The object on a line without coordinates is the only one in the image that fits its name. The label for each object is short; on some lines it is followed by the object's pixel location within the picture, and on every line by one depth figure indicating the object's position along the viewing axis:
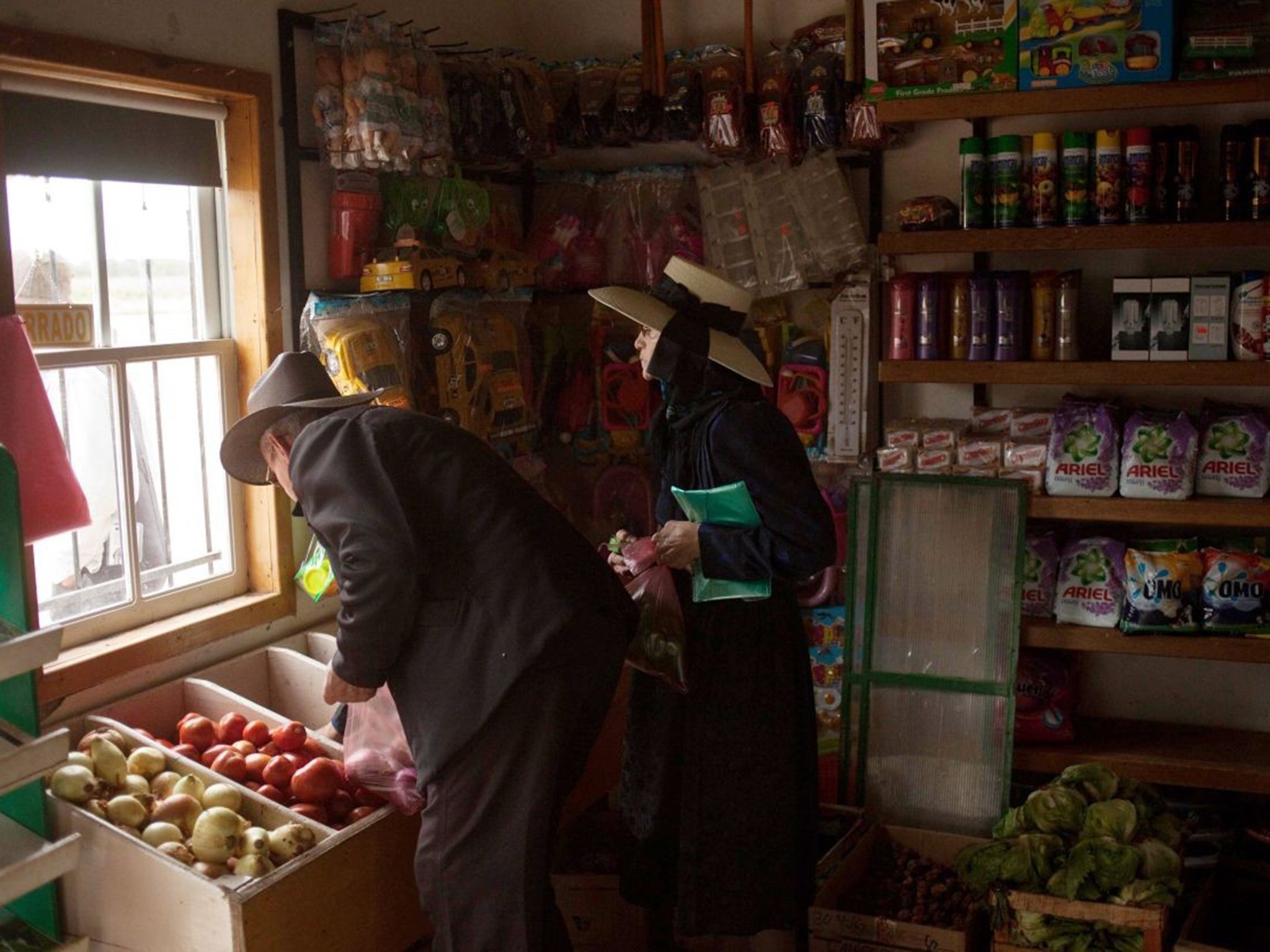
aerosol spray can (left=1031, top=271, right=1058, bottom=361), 3.75
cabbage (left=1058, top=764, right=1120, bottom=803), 3.23
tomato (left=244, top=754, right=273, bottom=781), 2.84
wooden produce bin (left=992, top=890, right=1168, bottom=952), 2.93
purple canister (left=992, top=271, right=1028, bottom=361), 3.75
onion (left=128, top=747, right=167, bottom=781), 2.71
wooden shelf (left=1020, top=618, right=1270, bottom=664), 3.58
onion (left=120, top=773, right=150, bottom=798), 2.63
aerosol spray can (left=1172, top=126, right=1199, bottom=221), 3.56
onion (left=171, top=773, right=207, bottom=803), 2.67
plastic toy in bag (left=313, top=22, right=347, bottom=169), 3.49
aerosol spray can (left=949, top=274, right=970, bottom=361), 3.82
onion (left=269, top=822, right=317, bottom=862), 2.55
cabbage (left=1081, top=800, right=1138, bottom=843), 3.08
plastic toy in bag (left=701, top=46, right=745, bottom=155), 4.12
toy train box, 3.44
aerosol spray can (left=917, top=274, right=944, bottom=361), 3.84
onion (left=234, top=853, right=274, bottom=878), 2.47
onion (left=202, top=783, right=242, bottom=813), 2.65
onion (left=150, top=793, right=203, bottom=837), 2.58
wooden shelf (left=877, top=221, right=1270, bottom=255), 3.48
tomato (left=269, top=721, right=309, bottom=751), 2.96
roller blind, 2.85
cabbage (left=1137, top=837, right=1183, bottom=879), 3.03
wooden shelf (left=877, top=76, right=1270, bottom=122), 3.40
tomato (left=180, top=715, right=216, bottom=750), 2.97
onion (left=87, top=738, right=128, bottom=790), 2.64
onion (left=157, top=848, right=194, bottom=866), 2.46
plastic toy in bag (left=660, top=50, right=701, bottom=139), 4.21
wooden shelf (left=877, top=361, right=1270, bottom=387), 3.50
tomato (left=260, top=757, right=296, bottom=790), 2.82
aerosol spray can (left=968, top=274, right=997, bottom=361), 3.77
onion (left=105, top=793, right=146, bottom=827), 2.53
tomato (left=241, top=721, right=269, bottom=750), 2.98
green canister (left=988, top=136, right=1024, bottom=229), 3.70
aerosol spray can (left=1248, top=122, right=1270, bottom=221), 3.47
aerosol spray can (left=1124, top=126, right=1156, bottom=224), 3.57
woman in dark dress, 2.79
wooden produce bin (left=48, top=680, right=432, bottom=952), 2.37
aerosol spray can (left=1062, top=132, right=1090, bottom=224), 3.63
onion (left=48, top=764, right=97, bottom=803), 2.53
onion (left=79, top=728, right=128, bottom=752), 2.71
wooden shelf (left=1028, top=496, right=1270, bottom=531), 3.52
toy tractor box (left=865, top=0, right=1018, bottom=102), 3.60
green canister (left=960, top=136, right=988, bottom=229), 3.73
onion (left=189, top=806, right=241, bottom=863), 2.51
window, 3.04
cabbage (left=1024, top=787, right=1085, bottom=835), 3.13
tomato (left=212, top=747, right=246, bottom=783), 2.82
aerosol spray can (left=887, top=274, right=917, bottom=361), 3.87
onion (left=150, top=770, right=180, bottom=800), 2.68
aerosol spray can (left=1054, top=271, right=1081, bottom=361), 3.72
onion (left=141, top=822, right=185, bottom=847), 2.50
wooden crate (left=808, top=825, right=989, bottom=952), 3.08
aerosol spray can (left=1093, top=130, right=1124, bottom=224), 3.59
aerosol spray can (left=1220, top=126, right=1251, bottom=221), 3.51
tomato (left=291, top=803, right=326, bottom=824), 2.73
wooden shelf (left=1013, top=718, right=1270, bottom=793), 3.67
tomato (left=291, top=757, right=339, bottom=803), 2.79
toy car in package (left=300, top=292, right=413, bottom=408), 3.44
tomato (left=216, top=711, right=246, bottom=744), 3.01
